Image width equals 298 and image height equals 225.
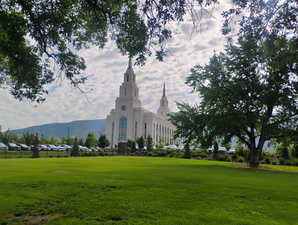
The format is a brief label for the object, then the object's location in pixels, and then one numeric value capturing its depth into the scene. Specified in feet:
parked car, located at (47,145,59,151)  159.52
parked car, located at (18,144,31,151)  151.48
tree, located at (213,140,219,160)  118.69
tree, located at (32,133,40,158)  94.65
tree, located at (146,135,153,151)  171.21
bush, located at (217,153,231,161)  115.39
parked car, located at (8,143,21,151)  144.72
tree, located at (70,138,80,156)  120.82
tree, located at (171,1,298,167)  68.35
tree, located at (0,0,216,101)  22.24
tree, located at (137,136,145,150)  178.87
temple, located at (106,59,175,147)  291.41
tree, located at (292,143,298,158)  111.24
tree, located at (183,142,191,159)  126.75
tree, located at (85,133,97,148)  196.79
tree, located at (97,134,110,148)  196.79
